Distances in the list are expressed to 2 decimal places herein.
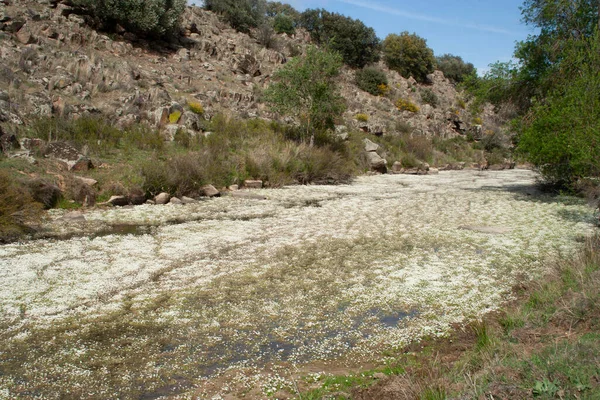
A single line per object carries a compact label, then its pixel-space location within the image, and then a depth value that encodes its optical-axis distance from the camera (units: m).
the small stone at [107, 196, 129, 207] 12.25
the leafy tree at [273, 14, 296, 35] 44.78
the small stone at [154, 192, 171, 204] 13.04
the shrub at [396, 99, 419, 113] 40.69
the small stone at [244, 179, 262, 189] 16.85
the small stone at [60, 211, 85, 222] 10.27
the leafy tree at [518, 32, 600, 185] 9.62
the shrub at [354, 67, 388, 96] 42.46
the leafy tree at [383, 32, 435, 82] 49.84
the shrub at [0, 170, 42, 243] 8.30
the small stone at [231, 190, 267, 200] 14.70
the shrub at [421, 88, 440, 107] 45.12
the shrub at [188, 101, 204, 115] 22.09
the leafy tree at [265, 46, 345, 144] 22.45
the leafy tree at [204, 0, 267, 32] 38.94
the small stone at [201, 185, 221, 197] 14.63
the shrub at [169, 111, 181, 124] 19.94
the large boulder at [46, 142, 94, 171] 13.07
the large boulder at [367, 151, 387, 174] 24.80
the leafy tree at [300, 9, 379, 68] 47.03
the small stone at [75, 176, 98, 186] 12.24
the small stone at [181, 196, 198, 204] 13.46
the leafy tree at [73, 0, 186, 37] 27.16
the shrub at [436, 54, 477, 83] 57.38
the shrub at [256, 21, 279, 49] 38.81
